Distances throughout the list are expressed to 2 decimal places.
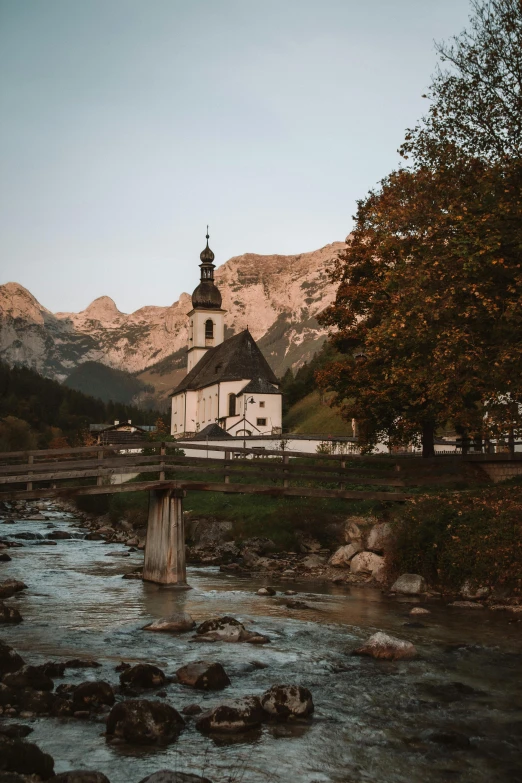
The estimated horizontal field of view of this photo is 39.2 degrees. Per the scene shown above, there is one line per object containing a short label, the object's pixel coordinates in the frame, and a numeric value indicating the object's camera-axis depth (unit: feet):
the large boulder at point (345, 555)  87.86
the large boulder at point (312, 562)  91.66
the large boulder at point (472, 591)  67.87
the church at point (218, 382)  297.33
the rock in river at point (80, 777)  25.27
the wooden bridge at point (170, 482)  73.46
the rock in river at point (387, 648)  46.88
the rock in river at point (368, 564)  80.69
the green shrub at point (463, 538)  66.59
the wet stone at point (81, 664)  42.18
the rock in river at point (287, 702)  34.96
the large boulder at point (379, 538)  82.60
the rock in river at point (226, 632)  51.72
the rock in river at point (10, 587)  69.05
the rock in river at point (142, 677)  38.96
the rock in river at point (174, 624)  54.49
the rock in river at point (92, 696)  34.88
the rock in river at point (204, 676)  39.29
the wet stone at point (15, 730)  30.25
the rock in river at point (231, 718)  32.53
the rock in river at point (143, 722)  31.24
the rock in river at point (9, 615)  55.36
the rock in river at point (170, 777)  25.50
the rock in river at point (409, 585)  72.74
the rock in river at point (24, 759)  25.89
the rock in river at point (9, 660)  38.96
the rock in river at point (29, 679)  36.88
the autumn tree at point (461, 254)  66.95
